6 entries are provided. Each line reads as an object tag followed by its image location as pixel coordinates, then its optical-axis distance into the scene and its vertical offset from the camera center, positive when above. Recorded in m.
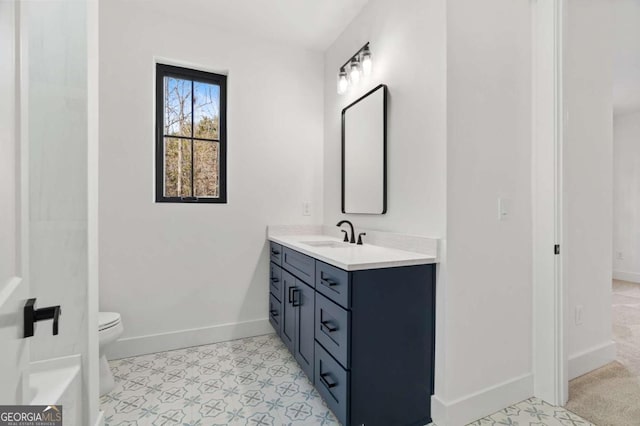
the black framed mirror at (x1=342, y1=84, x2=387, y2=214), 2.02 +0.42
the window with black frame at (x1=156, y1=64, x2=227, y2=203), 2.43 +0.64
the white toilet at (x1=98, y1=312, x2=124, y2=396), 1.77 -0.75
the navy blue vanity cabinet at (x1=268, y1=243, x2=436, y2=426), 1.36 -0.63
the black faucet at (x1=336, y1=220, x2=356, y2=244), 2.25 -0.19
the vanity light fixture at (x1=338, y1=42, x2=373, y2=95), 2.14 +1.07
